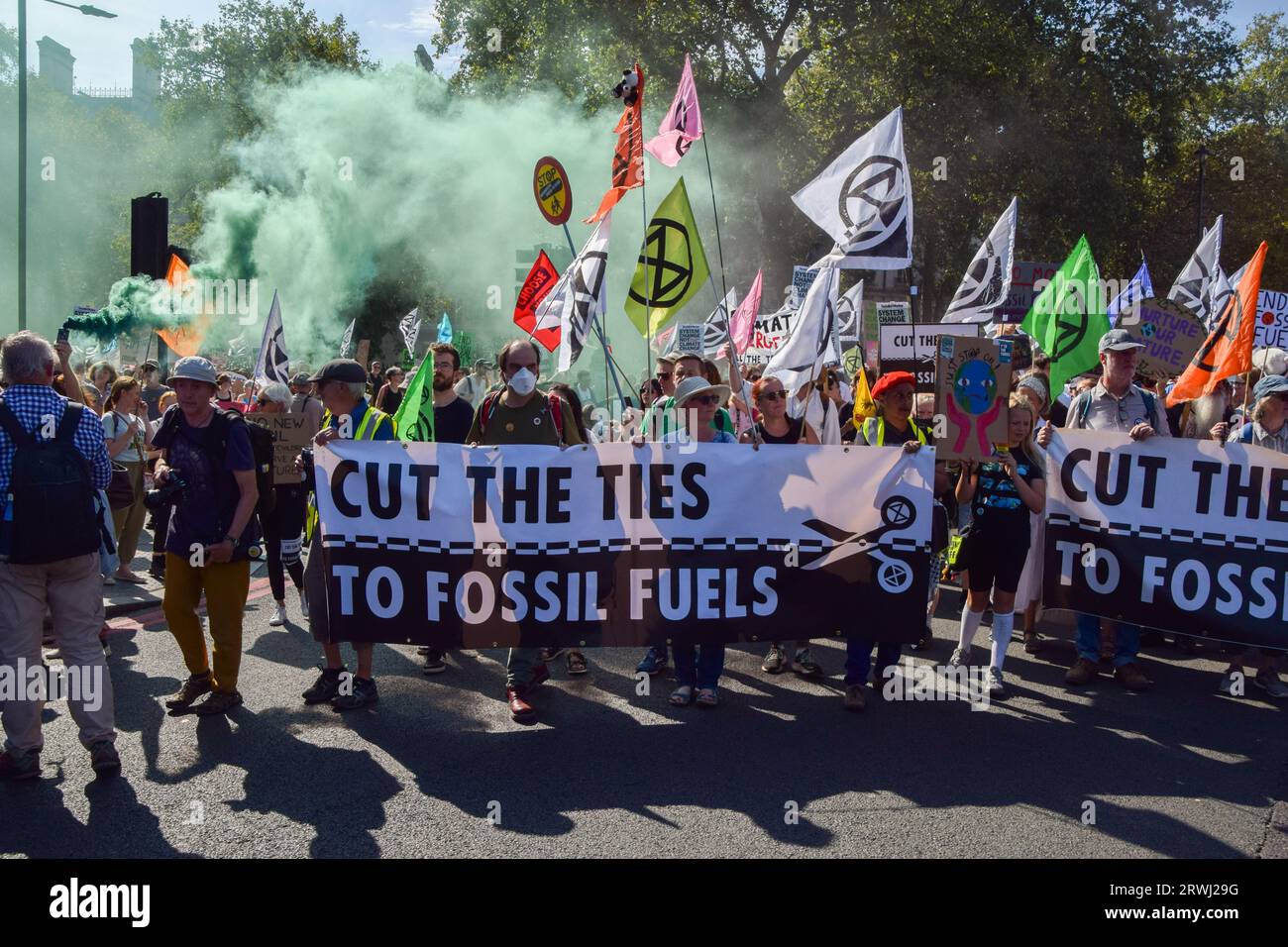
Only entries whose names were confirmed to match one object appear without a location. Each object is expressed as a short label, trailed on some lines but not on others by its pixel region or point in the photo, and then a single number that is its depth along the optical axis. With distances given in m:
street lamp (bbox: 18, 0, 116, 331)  16.03
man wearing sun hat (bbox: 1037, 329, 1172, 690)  6.91
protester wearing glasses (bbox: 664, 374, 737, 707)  6.31
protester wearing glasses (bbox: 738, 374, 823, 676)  7.06
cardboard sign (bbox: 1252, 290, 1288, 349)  16.31
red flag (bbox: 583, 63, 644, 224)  8.02
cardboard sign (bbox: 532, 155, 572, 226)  9.37
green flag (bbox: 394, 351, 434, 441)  6.99
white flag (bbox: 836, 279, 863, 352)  14.80
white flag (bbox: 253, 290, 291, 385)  9.74
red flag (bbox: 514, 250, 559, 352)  12.80
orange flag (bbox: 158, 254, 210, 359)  14.31
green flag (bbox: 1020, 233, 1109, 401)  9.45
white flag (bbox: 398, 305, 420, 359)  19.30
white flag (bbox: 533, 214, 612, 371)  8.45
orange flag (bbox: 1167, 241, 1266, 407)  7.52
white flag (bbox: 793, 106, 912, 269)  7.49
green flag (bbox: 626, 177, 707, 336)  8.08
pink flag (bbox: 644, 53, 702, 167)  8.57
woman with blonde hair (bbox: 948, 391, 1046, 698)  6.54
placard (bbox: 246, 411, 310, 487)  8.09
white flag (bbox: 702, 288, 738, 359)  14.36
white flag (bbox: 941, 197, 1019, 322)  13.52
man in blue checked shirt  5.01
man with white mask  6.42
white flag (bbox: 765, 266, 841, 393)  8.55
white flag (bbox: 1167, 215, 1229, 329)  14.01
